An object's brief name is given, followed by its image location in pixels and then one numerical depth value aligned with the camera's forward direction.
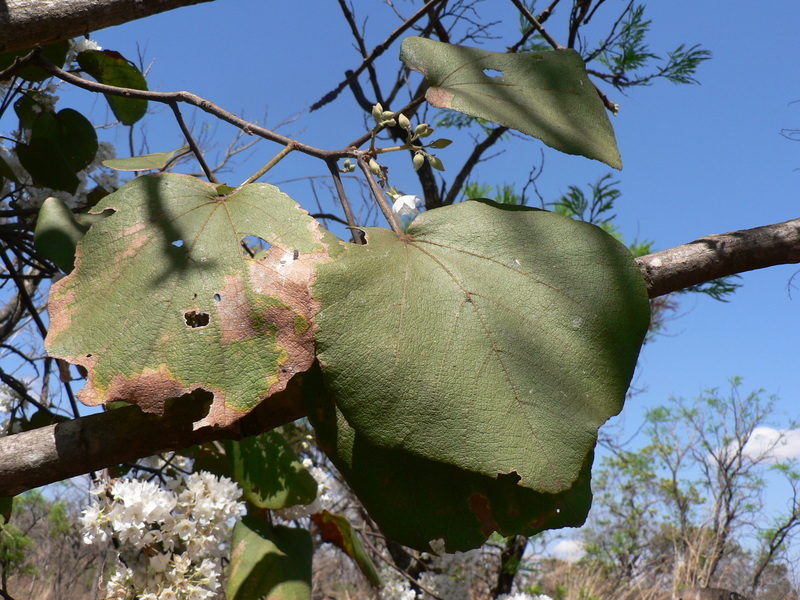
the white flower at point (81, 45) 0.62
